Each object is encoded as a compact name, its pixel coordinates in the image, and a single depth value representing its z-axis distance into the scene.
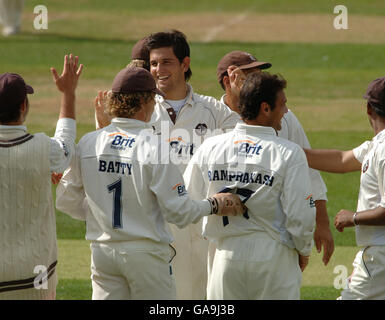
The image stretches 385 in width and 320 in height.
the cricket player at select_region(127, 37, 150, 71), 13.55
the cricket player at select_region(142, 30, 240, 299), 12.77
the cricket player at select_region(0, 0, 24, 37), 52.00
